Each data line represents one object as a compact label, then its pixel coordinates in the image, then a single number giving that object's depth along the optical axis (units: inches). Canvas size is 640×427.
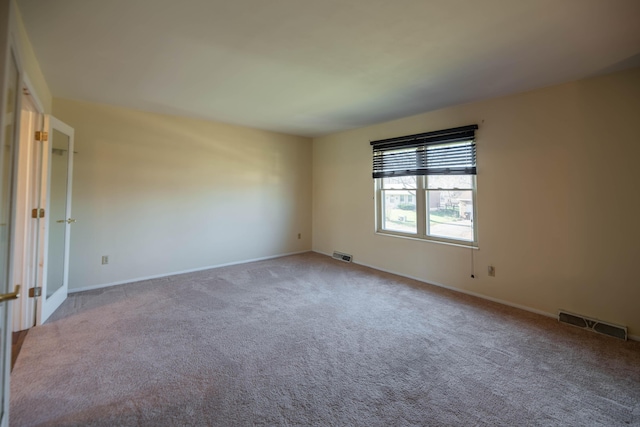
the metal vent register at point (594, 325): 98.1
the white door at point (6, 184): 42.9
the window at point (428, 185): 141.0
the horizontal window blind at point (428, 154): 138.7
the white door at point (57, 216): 111.7
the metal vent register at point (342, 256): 202.3
